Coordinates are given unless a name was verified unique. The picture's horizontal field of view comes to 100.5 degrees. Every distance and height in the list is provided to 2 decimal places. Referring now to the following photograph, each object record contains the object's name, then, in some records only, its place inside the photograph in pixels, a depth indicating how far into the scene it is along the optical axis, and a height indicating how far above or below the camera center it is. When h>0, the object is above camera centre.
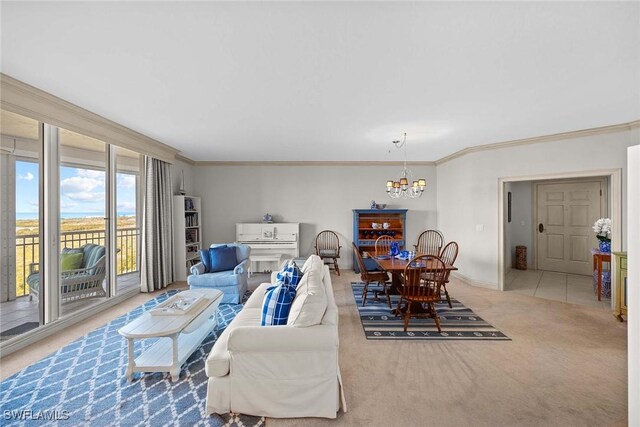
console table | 4.01 -0.73
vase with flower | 3.96 -0.30
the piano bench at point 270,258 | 5.57 -0.94
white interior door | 5.63 -0.25
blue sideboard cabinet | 6.03 -0.31
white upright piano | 5.94 -0.57
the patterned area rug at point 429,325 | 2.99 -1.38
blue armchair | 3.97 -1.02
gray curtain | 4.61 -0.24
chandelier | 3.96 +0.43
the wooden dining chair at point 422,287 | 3.14 -0.89
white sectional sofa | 1.81 -1.08
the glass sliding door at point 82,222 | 3.32 -0.12
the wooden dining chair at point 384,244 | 5.55 -0.70
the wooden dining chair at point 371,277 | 3.83 -0.93
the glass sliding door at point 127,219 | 4.29 -0.09
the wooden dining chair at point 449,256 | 3.34 -0.77
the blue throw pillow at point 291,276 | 2.41 -0.59
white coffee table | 2.17 -1.11
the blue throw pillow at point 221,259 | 4.27 -0.74
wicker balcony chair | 3.22 -0.85
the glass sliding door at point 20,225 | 2.69 -0.12
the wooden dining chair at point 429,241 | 6.04 -0.66
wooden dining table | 3.36 -0.70
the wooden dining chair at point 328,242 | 6.23 -0.68
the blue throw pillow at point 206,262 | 4.26 -0.78
